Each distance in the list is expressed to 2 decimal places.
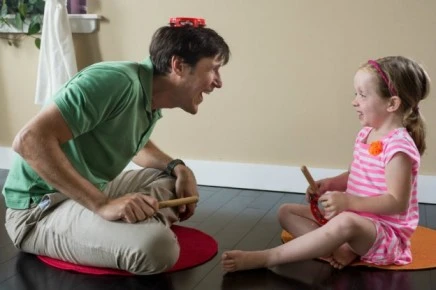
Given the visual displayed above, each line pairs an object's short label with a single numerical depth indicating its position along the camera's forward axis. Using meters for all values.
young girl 1.24
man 1.10
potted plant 2.26
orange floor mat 1.30
